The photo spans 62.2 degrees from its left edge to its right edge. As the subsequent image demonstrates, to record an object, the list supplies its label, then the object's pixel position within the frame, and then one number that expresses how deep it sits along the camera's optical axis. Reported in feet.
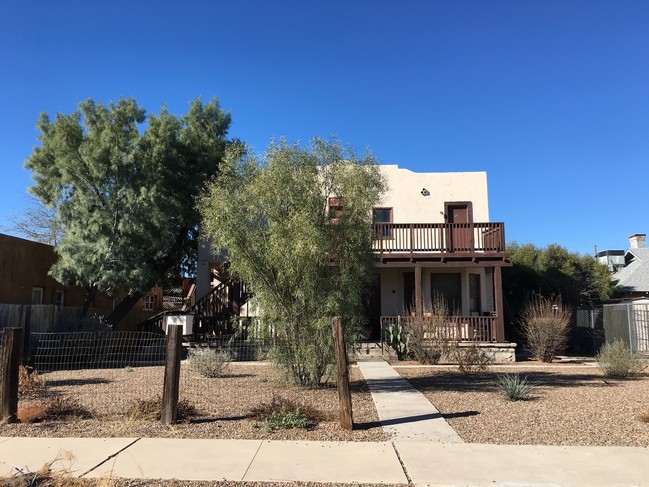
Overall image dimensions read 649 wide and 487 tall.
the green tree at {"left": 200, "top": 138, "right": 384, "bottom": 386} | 34.12
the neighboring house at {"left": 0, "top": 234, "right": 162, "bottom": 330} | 57.26
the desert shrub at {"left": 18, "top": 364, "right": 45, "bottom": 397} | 33.96
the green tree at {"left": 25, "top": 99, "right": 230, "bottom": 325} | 59.88
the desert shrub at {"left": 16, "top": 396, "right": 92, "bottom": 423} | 26.76
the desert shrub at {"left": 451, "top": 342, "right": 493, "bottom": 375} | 47.16
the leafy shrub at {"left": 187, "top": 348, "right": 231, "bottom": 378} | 42.83
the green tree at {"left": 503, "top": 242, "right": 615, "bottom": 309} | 80.07
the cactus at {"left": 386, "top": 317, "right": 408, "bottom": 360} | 54.03
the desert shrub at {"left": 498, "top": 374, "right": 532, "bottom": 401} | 32.45
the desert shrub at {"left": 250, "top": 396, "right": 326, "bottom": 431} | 24.94
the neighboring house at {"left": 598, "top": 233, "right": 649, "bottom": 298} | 91.30
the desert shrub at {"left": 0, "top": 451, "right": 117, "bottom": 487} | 17.08
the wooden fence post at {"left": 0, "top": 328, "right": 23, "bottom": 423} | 26.27
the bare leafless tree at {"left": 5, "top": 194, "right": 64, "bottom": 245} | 107.04
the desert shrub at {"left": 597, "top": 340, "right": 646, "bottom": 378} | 45.11
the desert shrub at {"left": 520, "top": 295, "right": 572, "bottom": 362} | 55.01
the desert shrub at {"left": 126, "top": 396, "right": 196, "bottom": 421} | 26.55
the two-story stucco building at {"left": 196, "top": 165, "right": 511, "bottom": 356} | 63.41
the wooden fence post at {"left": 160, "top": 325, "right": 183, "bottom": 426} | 25.81
